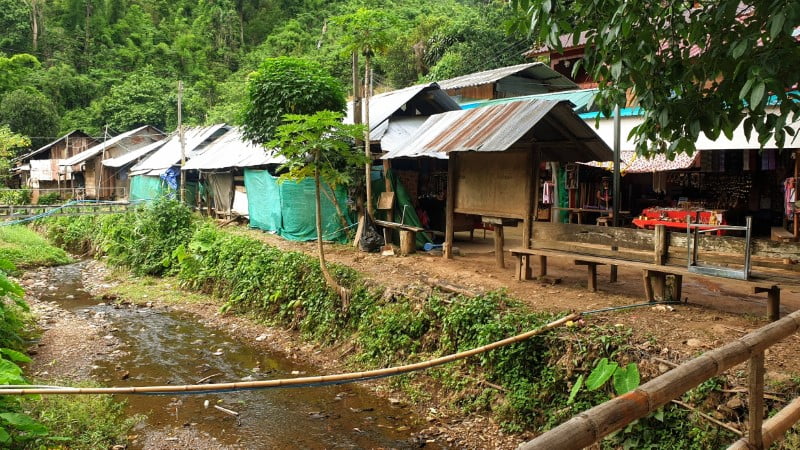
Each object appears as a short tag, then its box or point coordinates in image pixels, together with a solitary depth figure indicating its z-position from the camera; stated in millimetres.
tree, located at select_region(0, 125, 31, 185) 28594
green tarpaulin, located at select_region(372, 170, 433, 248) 12688
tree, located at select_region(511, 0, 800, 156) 3717
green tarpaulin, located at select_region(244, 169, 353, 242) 13719
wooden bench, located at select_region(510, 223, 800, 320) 6137
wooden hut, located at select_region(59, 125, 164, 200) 31312
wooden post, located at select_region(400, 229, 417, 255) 11688
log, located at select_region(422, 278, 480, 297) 7992
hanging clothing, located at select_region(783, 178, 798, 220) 10617
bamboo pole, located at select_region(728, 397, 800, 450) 2962
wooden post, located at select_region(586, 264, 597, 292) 8039
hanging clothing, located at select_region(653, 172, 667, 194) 13125
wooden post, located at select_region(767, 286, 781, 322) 6051
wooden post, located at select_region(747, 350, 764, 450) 2938
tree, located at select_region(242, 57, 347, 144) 12512
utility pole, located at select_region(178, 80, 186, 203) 20817
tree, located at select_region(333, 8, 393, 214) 11031
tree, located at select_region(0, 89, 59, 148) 34688
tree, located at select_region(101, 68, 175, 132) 39469
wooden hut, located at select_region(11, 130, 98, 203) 33094
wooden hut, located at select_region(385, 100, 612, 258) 8805
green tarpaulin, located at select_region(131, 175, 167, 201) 24391
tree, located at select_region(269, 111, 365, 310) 9422
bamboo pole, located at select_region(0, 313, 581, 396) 3514
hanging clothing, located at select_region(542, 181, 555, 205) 14570
